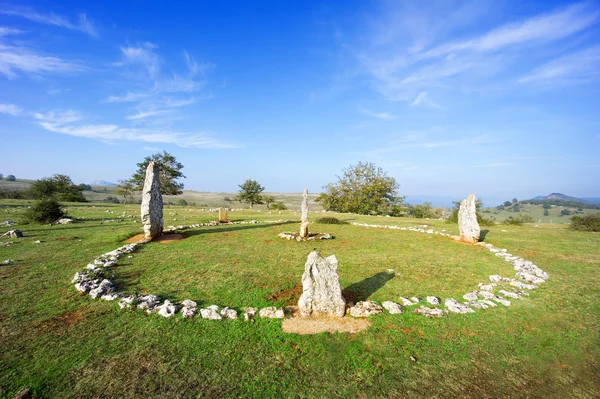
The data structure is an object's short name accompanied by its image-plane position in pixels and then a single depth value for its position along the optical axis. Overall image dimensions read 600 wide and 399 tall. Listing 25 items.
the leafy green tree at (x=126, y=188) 50.66
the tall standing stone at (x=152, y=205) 15.13
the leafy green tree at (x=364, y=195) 42.59
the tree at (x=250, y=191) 51.59
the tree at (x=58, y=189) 41.06
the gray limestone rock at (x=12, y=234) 15.31
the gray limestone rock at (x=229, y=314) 6.88
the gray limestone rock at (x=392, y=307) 7.36
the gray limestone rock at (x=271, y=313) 6.97
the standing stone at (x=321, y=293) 7.15
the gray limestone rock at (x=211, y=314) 6.81
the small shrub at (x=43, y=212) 20.28
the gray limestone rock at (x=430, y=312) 7.25
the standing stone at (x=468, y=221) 16.28
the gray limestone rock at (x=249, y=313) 6.87
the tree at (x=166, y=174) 50.31
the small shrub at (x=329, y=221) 23.94
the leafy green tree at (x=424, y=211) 48.98
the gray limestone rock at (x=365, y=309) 7.14
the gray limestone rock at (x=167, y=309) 6.93
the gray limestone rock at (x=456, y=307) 7.58
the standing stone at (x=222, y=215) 23.62
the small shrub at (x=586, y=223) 21.39
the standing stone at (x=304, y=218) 16.62
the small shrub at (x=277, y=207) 51.59
